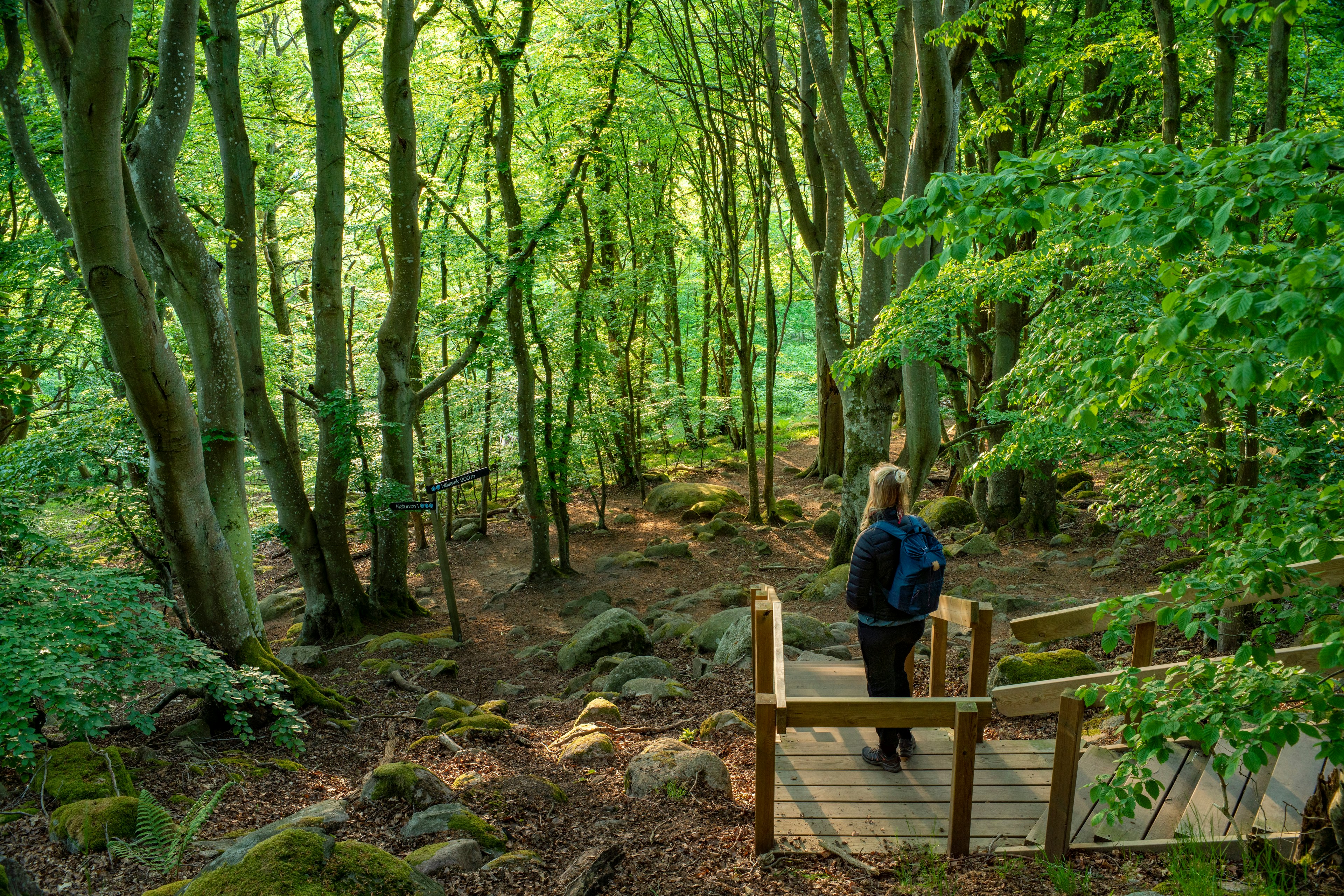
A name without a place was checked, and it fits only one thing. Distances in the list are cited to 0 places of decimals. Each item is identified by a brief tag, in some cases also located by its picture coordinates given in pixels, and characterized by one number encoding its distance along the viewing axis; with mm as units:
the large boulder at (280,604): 14007
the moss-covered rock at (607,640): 9328
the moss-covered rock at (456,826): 4293
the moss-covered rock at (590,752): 5816
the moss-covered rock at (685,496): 19234
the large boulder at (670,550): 15359
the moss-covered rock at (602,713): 6863
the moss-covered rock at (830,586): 10836
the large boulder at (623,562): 15195
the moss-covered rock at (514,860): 3967
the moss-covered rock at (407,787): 4668
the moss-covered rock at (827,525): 15258
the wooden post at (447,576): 9570
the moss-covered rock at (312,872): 2799
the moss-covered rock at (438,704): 7277
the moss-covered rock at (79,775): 4309
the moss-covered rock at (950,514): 13805
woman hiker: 4414
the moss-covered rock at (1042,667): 6133
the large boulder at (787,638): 8156
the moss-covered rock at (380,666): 9156
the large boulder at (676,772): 5012
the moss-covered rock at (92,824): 3775
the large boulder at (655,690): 7504
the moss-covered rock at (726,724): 6168
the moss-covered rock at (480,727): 6301
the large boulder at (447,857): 3861
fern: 3457
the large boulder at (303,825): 3125
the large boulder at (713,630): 8891
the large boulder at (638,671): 8156
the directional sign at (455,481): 9227
